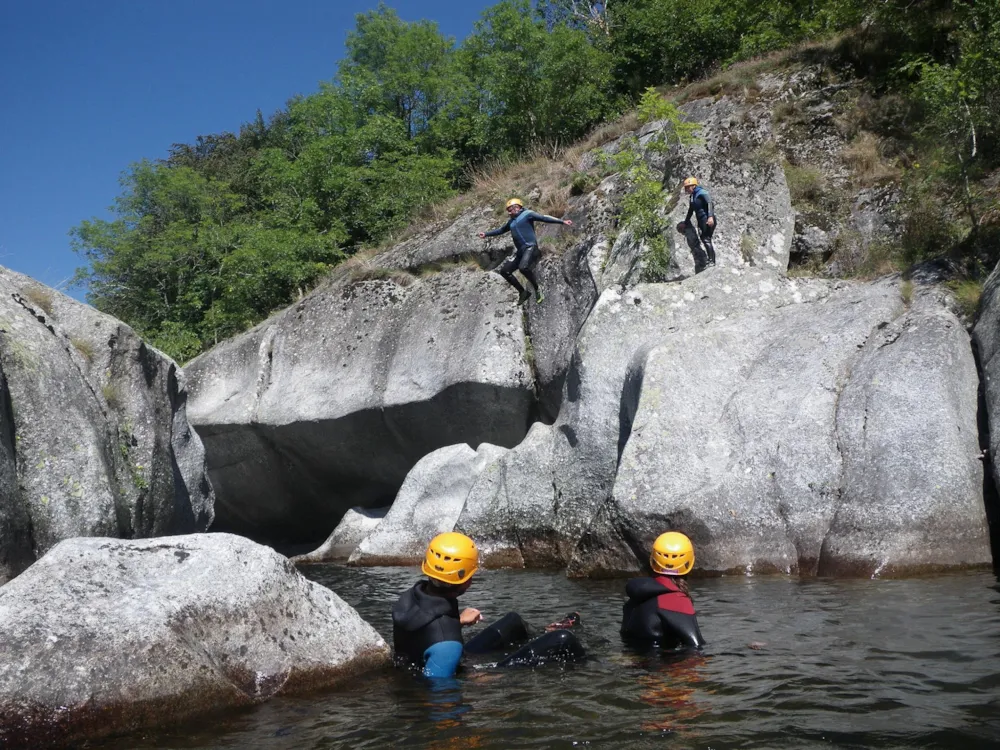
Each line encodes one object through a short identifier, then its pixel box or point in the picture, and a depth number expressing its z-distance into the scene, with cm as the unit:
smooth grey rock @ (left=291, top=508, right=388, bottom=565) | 1830
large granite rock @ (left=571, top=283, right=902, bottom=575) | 1032
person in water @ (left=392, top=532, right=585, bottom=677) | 654
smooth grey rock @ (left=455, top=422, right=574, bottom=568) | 1324
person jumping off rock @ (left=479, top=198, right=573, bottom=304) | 1736
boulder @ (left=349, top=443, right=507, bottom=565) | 1584
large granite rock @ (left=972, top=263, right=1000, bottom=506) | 951
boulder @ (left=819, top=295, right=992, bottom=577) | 940
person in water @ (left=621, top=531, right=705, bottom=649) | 692
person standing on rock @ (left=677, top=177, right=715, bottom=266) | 1522
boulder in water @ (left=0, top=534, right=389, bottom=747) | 509
